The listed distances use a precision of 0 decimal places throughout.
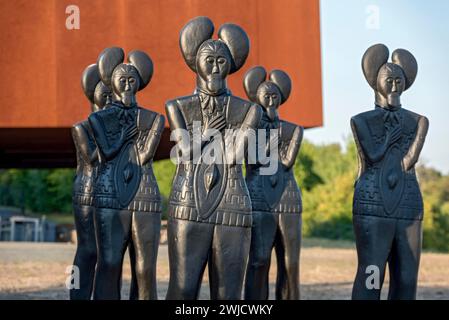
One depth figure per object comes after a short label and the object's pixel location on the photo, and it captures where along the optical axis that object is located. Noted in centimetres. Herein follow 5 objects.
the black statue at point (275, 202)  1006
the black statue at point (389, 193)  853
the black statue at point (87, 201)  1031
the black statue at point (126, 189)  870
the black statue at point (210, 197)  713
